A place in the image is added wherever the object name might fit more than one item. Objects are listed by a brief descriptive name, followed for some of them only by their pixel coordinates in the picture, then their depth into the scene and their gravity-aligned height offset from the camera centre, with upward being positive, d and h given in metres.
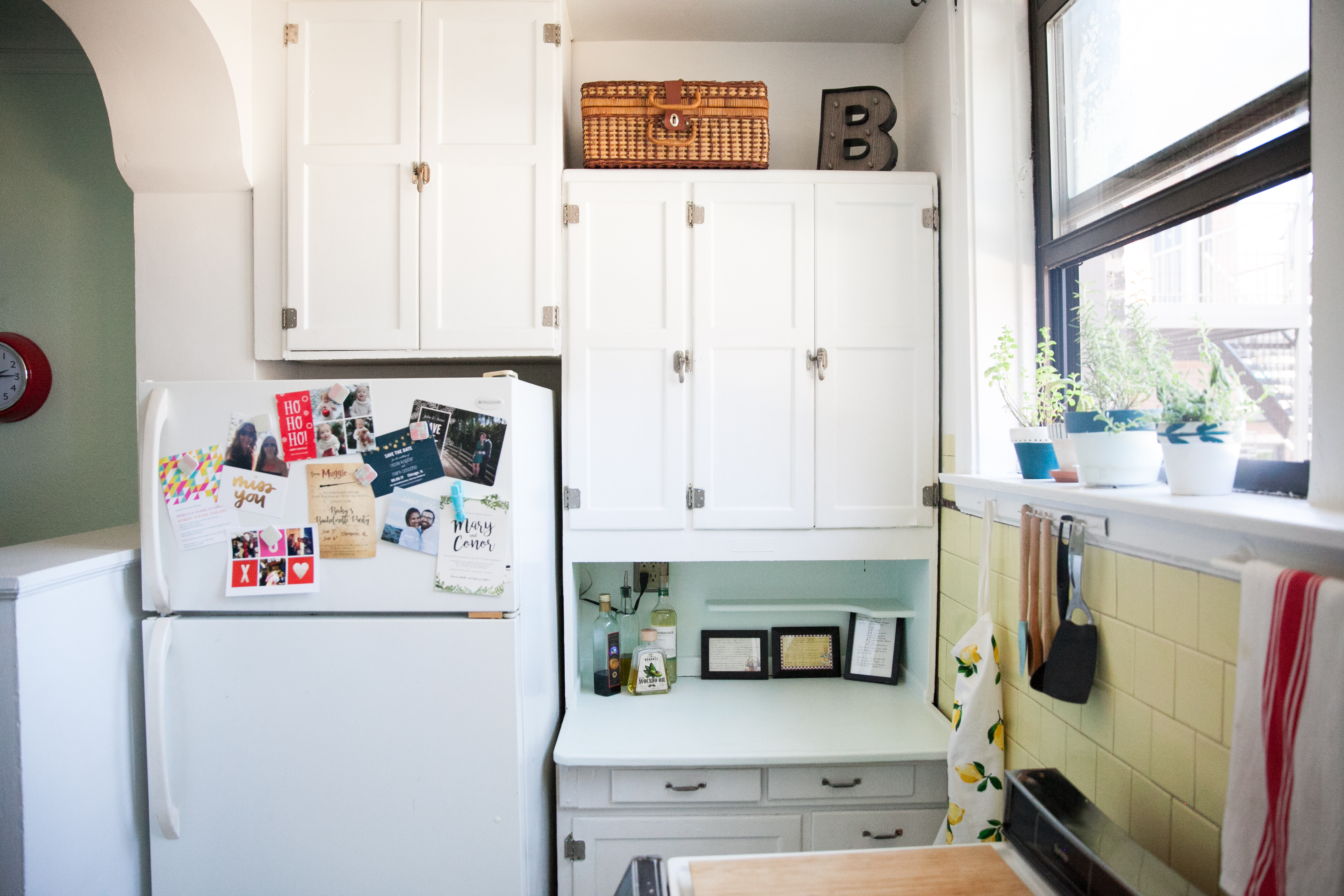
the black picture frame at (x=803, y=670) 2.26 -0.68
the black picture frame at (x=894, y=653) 2.21 -0.67
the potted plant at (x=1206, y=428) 1.05 +0.03
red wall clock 2.27 +0.24
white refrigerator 1.55 -0.60
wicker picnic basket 1.97 +0.92
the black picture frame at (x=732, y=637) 2.25 -0.65
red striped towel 0.74 -0.34
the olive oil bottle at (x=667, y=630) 2.19 -0.58
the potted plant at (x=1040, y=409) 1.47 +0.08
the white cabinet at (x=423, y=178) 1.87 +0.74
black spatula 1.25 -0.38
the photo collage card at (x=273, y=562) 1.54 -0.25
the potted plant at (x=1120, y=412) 1.21 +0.06
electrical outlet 2.26 -0.41
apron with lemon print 1.52 -0.66
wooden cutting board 1.03 -0.66
